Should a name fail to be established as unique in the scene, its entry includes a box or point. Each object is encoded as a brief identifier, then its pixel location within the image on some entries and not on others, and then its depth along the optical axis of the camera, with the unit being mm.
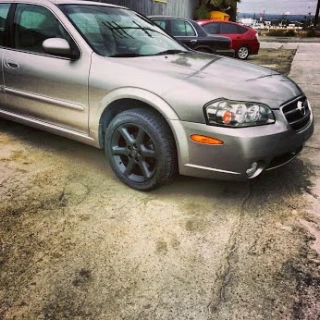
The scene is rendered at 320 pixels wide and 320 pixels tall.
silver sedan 2455
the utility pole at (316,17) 33844
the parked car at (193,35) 8539
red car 11844
